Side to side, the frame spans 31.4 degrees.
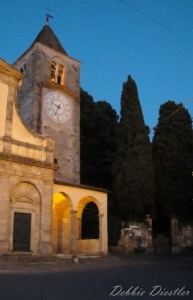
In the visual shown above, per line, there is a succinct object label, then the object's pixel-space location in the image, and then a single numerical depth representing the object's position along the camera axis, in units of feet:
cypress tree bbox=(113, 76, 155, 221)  82.38
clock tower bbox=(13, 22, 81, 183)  79.66
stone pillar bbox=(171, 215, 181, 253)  80.89
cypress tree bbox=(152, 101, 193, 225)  86.69
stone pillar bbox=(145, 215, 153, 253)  78.48
